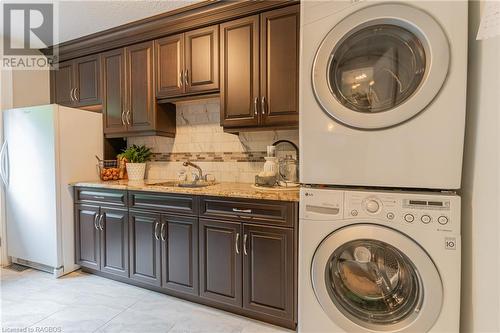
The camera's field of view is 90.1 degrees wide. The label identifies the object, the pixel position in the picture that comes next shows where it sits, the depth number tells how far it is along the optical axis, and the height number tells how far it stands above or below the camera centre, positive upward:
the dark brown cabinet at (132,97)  2.44 +0.62
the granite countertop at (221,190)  1.64 -0.24
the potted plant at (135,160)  2.70 -0.03
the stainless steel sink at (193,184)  2.38 -0.26
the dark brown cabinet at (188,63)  2.15 +0.85
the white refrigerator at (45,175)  2.32 -0.17
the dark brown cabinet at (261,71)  1.89 +0.69
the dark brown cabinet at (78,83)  2.69 +0.84
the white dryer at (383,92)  1.03 +0.30
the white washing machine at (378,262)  1.05 -0.48
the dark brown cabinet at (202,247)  1.65 -0.69
